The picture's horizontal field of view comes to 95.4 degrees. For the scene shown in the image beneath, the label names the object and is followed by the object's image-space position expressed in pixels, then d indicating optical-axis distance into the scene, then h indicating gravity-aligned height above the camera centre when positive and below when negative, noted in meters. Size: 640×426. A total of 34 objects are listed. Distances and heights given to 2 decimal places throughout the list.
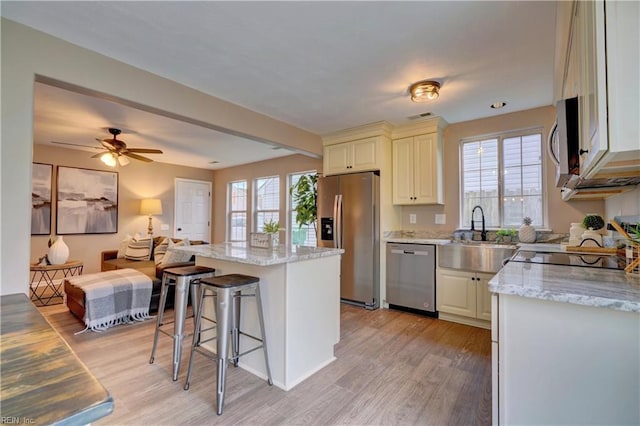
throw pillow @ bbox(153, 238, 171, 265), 4.15 -0.50
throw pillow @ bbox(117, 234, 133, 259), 4.87 -0.53
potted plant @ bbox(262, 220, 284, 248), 2.48 -0.12
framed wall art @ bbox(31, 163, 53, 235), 4.70 +0.29
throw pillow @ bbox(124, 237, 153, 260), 4.74 -0.54
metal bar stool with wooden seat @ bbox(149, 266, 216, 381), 2.12 -0.60
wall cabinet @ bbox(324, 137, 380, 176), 3.89 +0.86
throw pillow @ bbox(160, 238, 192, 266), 3.79 -0.52
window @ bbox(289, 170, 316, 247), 5.30 -0.22
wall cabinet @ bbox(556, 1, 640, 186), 0.91 +0.46
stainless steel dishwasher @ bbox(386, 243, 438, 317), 3.43 -0.71
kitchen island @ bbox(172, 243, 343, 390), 2.00 -0.65
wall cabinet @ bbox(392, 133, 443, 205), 3.67 +0.64
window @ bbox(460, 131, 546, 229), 3.32 +0.49
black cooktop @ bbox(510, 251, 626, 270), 1.57 -0.25
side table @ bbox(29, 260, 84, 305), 3.67 -1.05
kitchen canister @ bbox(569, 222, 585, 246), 2.59 -0.13
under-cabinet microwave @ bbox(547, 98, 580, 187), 1.43 +0.41
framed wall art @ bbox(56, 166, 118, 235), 5.00 +0.28
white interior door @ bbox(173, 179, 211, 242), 6.59 +0.19
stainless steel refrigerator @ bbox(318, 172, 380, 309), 3.79 -0.17
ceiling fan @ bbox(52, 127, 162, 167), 3.80 +0.88
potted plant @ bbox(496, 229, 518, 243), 3.27 -0.18
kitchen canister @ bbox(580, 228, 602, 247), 2.31 -0.16
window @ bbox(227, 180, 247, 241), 6.67 +0.18
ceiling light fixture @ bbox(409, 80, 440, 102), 2.65 +1.20
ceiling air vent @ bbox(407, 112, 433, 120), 3.44 +1.24
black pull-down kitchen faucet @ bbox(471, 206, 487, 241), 3.48 -0.13
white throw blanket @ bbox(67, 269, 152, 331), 3.02 -0.88
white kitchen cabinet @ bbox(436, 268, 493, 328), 3.08 -0.86
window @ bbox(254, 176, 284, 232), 6.03 +0.38
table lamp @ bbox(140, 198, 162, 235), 5.71 +0.20
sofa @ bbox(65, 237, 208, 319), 3.27 -0.72
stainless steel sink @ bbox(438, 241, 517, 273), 2.96 -0.39
